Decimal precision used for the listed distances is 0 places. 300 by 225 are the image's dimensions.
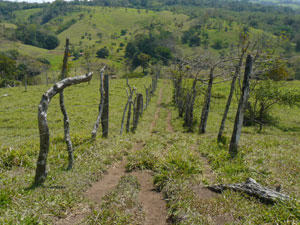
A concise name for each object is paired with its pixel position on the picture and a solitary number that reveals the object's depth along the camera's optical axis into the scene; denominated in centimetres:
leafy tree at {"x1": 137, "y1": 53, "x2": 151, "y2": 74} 9288
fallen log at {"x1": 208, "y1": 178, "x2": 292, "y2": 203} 600
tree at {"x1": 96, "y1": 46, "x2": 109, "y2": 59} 12081
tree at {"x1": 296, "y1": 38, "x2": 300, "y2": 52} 10271
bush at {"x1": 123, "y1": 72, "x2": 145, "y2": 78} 7877
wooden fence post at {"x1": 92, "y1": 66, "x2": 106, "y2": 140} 1107
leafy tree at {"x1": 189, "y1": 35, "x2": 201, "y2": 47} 12194
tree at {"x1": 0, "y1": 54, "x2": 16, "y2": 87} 5959
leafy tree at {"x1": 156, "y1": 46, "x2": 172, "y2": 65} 9394
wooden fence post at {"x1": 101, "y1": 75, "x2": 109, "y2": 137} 1239
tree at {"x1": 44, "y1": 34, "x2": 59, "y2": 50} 14712
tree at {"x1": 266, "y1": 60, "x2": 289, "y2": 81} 2687
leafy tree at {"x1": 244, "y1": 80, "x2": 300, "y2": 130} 2391
